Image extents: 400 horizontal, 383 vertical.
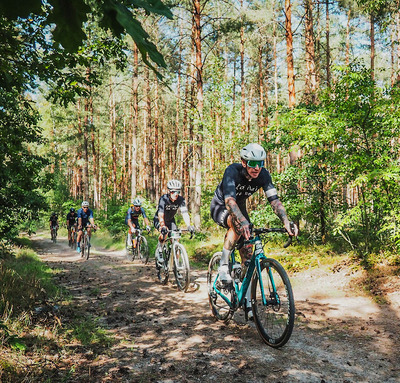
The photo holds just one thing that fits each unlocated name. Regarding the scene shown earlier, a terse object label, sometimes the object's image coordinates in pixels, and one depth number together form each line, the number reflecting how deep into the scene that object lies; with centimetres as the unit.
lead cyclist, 422
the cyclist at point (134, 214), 1165
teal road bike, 373
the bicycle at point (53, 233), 2302
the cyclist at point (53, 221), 2318
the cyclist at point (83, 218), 1357
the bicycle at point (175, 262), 701
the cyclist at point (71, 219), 1848
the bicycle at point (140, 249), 1170
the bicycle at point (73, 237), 1810
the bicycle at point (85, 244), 1312
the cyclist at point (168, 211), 793
